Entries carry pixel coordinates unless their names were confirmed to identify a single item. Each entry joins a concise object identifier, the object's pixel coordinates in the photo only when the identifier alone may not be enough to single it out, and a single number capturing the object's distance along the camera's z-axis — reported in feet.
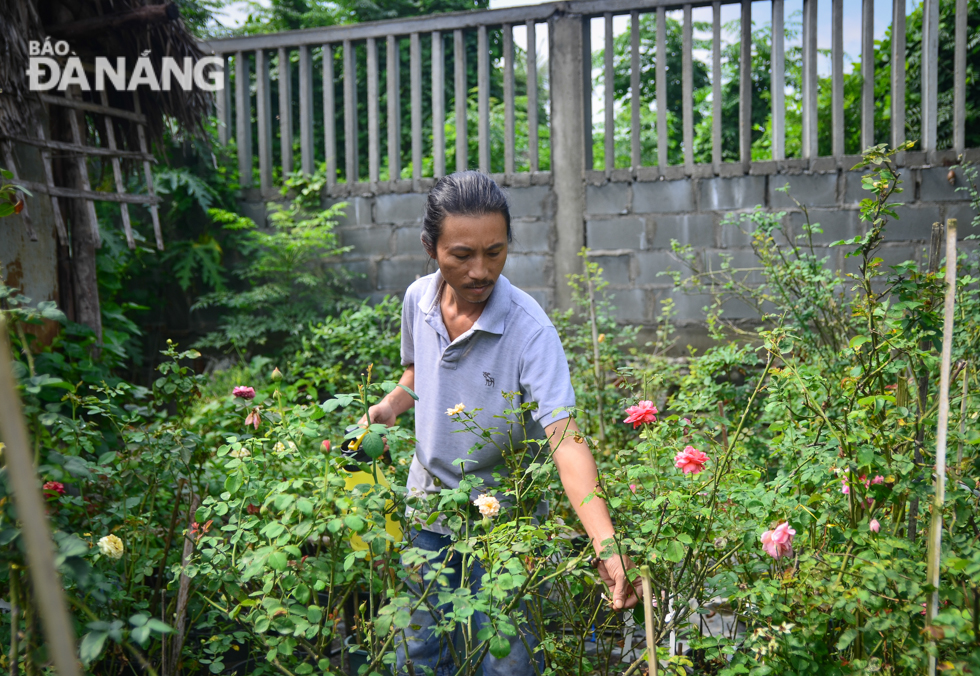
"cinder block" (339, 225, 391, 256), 16.90
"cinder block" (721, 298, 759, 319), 14.69
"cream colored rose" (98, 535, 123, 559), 5.65
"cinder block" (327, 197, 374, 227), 16.98
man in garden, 6.27
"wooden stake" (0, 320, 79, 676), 2.01
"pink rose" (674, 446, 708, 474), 5.04
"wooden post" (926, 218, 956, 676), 4.10
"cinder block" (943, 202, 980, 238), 13.26
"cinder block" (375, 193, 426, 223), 16.60
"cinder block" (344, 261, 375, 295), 17.06
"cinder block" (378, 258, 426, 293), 16.74
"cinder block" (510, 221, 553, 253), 15.88
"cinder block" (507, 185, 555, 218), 15.84
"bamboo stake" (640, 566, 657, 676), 3.74
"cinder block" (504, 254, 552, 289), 15.99
